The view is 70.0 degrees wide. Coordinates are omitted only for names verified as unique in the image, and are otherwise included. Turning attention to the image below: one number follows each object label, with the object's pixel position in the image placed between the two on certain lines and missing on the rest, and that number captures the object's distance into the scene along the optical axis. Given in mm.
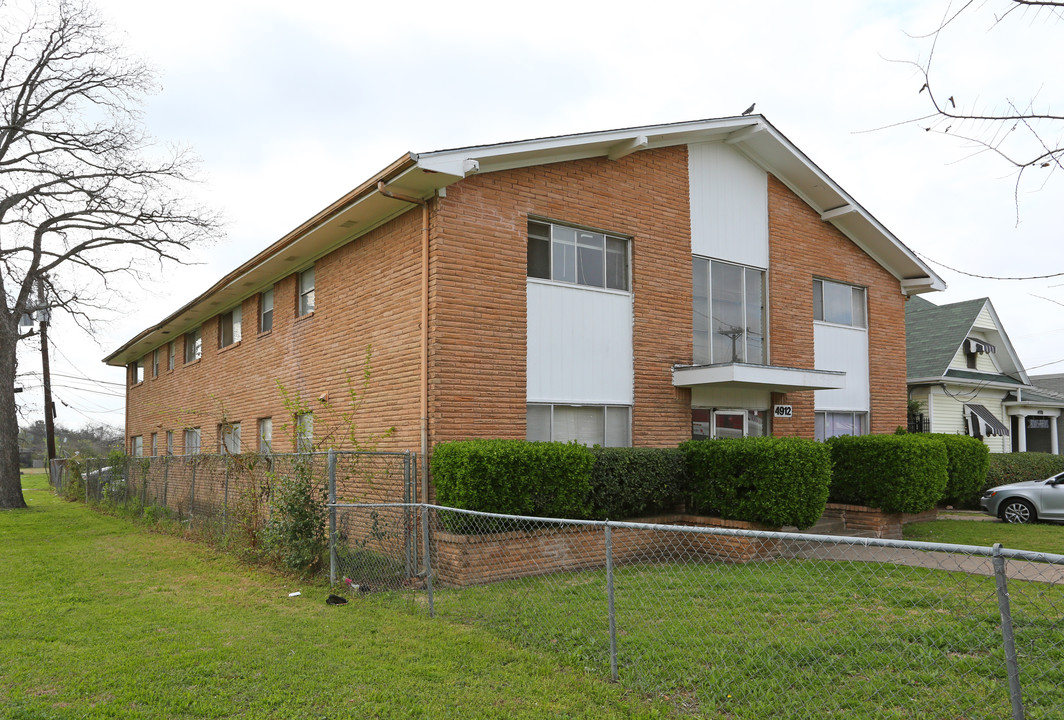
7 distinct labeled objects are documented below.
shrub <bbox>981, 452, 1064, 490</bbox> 18516
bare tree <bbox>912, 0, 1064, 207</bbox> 3379
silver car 14676
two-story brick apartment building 10906
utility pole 31267
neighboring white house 23516
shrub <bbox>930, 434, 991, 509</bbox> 15797
